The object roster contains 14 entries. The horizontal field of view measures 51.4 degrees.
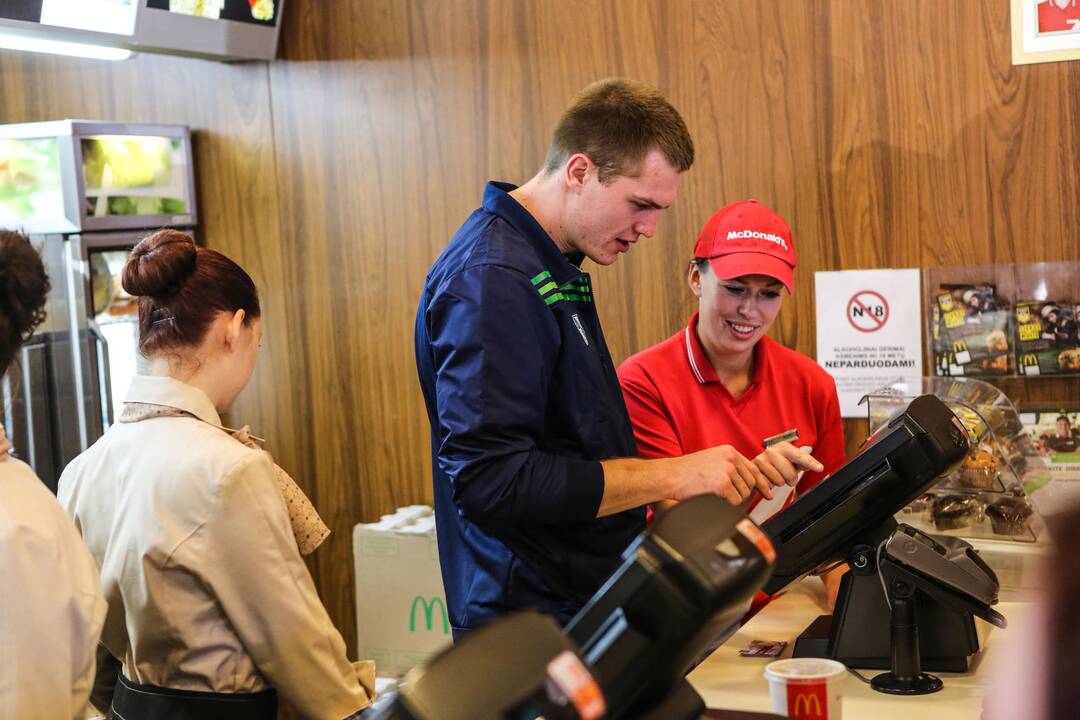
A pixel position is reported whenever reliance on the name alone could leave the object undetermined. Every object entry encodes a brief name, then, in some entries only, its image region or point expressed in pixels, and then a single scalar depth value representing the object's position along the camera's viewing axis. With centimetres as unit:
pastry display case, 233
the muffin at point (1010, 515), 232
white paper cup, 140
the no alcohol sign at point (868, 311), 327
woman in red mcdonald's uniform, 251
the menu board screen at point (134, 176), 370
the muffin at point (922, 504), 244
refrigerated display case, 363
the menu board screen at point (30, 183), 365
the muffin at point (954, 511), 238
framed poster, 301
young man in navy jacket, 178
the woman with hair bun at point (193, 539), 188
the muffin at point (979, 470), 238
